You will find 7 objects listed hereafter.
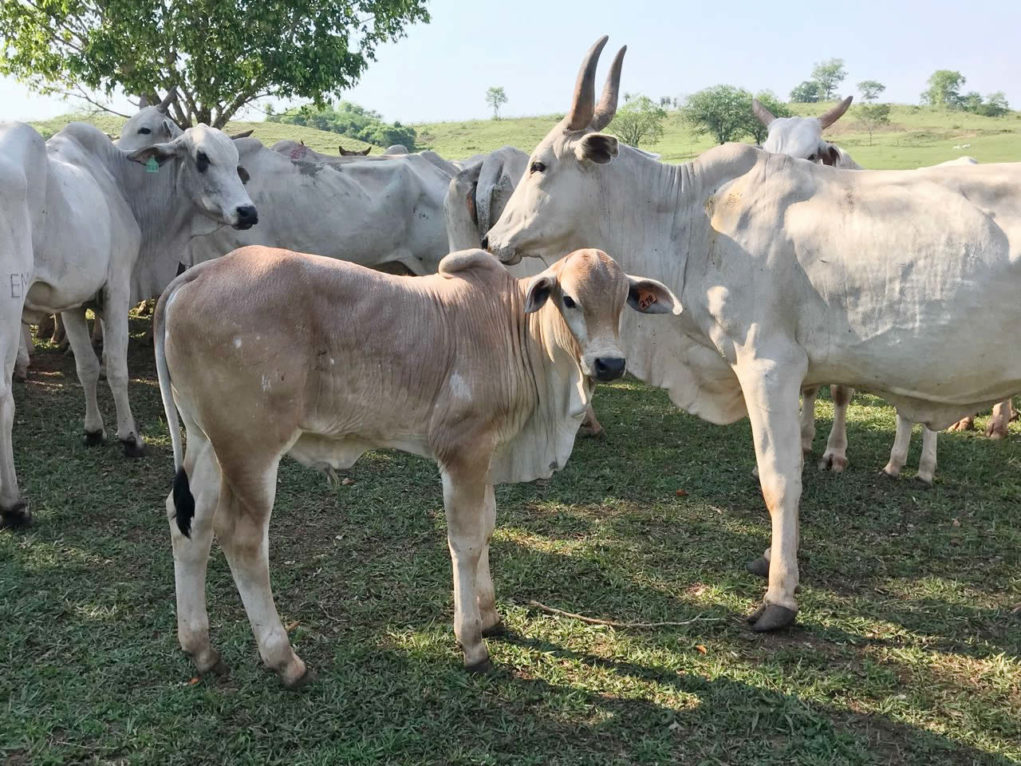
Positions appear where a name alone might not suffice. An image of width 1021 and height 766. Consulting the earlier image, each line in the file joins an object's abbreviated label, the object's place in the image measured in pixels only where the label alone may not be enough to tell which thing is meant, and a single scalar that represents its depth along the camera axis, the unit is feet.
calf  9.07
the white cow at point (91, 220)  14.19
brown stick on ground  11.58
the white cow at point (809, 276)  10.94
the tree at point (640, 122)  147.43
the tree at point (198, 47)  39.17
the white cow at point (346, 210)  24.08
